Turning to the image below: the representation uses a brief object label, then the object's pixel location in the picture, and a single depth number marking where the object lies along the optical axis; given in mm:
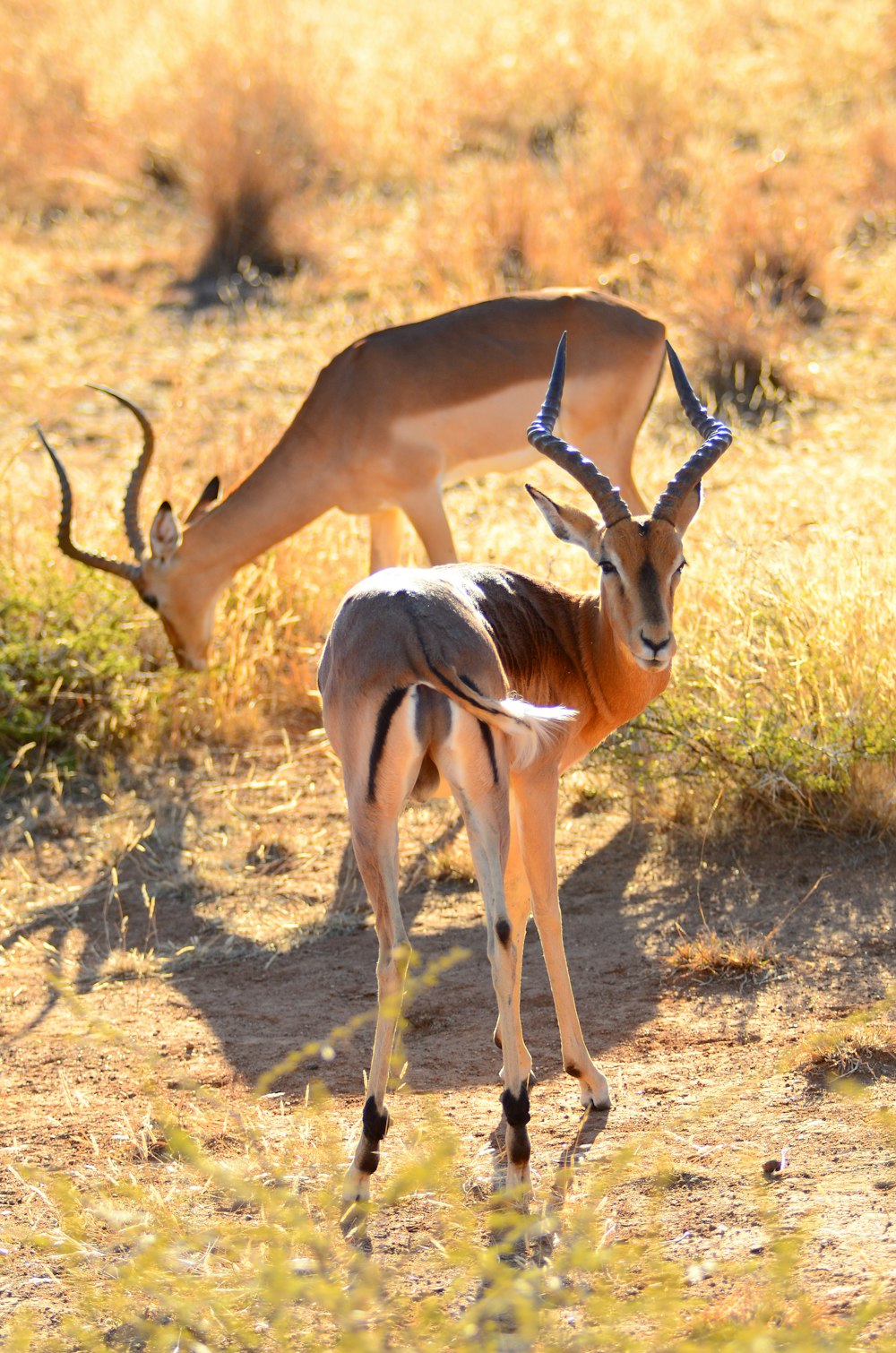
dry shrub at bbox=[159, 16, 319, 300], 28422
